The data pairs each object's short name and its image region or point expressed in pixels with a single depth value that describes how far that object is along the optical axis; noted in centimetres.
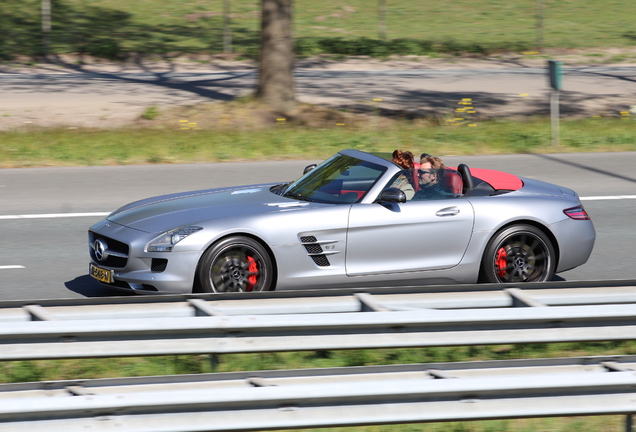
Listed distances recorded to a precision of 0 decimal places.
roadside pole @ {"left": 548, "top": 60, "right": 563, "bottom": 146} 3152
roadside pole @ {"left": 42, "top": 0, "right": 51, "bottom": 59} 6093
